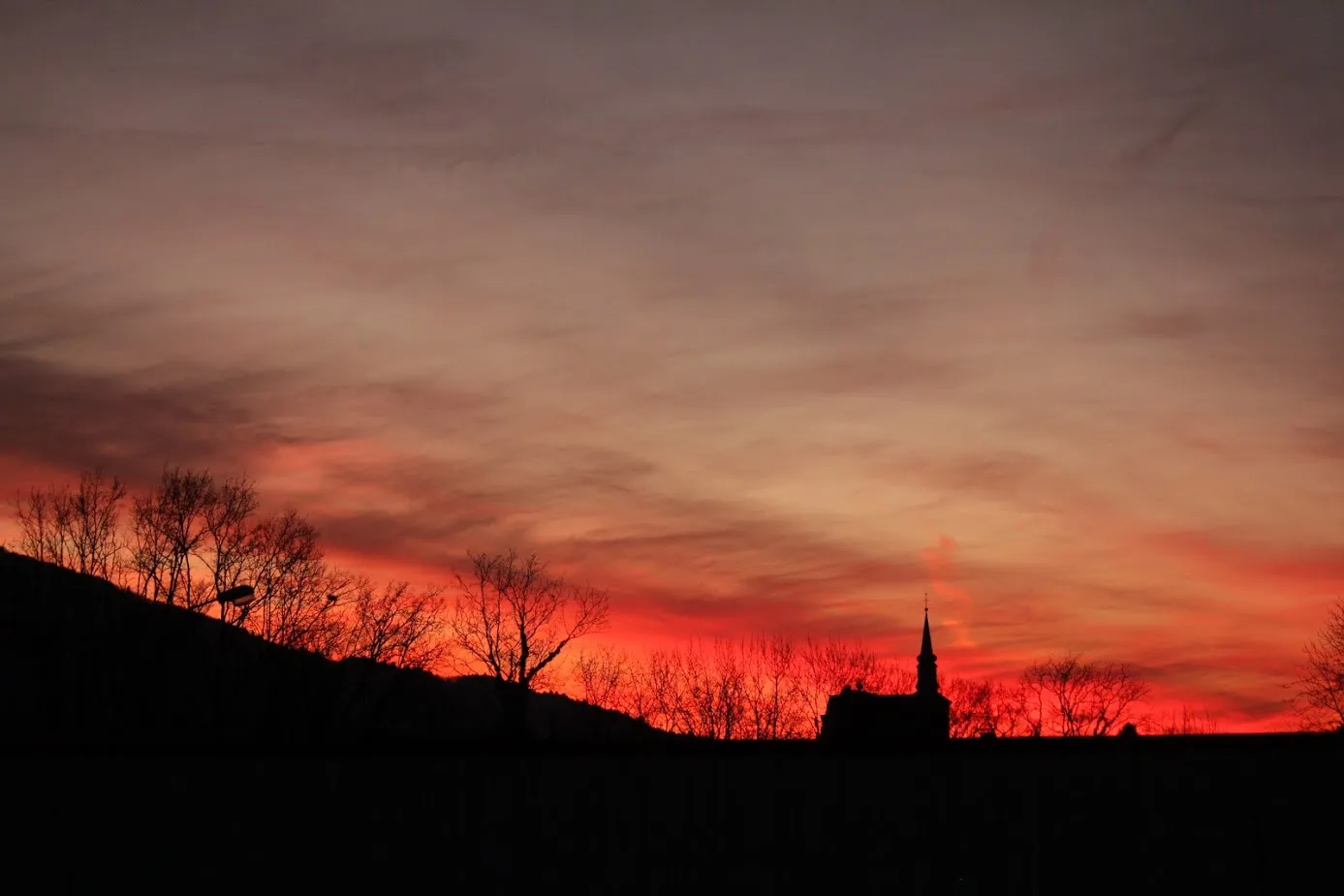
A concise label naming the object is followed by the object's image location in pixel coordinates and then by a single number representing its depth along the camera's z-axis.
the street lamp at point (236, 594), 41.57
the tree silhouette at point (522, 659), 89.50
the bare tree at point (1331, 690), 85.62
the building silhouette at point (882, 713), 89.81
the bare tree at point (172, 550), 80.31
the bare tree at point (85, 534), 82.75
